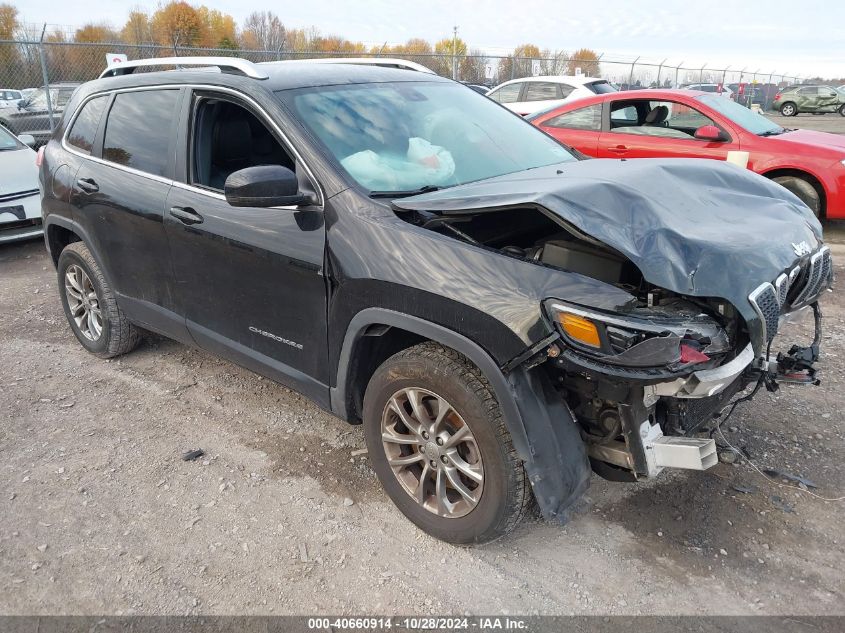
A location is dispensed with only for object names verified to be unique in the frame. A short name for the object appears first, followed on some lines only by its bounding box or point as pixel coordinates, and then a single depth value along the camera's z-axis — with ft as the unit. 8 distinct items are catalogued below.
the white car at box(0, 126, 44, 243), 24.13
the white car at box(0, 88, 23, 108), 48.11
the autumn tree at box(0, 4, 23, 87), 45.75
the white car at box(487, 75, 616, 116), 43.07
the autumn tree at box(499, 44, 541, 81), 73.77
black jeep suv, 7.69
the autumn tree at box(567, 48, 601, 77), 82.37
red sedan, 24.06
